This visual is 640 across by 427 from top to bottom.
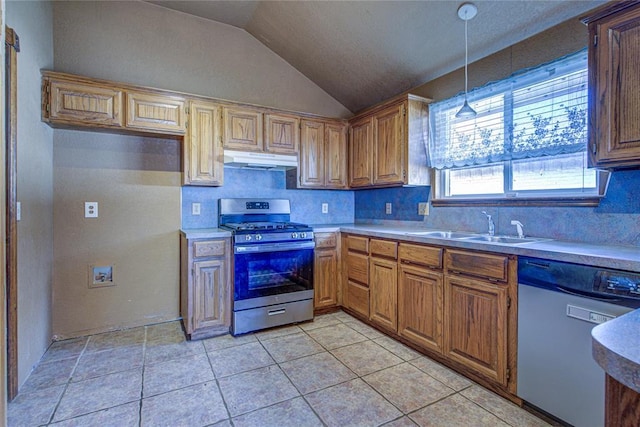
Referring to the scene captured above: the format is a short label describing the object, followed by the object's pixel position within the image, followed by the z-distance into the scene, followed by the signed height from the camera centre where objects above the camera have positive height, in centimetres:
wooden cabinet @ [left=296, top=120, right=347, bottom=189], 352 +65
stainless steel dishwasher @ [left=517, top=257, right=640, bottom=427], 147 -61
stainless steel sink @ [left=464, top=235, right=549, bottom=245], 220 -20
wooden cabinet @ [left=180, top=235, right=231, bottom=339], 272 -65
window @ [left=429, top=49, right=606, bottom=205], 204 +55
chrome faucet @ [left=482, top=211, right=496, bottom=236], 252 -12
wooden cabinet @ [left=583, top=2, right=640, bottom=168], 152 +63
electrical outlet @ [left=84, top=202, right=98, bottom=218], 283 +3
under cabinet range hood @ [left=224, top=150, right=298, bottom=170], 307 +53
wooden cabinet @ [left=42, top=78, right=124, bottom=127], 246 +88
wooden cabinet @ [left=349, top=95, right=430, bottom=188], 296 +68
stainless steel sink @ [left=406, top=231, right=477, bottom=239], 254 -18
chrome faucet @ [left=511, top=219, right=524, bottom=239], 231 -12
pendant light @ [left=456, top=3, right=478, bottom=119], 218 +143
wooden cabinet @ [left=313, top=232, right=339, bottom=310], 326 -62
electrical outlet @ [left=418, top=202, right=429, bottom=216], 315 +4
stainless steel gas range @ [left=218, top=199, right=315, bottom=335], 283 -57
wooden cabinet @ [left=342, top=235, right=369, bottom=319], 304 -61
